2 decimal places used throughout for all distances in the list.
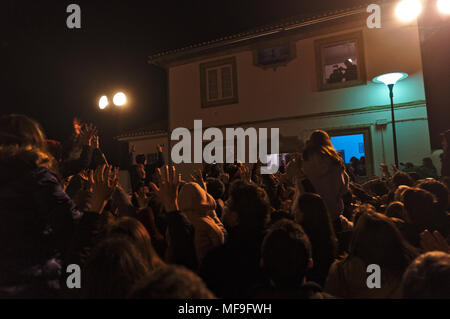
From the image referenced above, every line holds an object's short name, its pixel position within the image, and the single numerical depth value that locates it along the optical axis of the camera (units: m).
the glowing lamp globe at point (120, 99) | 8.28
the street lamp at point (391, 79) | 8.98
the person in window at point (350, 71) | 11.09
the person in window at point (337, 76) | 11.32
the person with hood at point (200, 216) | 2.58
